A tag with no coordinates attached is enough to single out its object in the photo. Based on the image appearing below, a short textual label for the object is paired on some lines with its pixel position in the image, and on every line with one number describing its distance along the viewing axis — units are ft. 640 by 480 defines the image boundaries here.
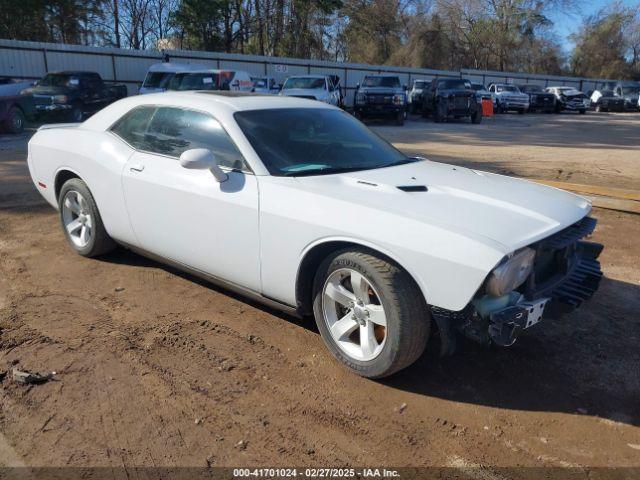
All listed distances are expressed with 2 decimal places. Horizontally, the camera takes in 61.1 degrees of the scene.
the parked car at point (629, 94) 128.06
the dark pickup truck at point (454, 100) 77.77
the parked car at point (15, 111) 49.01
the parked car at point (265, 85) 75.77
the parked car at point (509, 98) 103.76
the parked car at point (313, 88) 65.00
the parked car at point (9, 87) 50.14
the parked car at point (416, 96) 91.81
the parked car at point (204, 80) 58.08
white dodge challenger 9.00
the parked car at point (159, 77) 62.54
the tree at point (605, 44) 209.67
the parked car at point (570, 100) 114.42
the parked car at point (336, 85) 72.49
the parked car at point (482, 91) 96.63
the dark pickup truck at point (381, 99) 71.00
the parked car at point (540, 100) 111.79
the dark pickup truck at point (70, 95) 54.44
